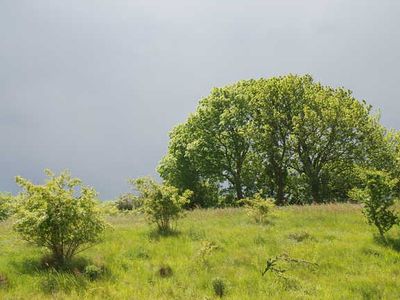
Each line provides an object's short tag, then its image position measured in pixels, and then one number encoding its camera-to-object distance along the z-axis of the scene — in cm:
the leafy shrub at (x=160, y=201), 2006
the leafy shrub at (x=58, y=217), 1503
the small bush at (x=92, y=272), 1463
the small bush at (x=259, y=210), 2254
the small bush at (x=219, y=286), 1366
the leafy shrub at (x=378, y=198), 1869
